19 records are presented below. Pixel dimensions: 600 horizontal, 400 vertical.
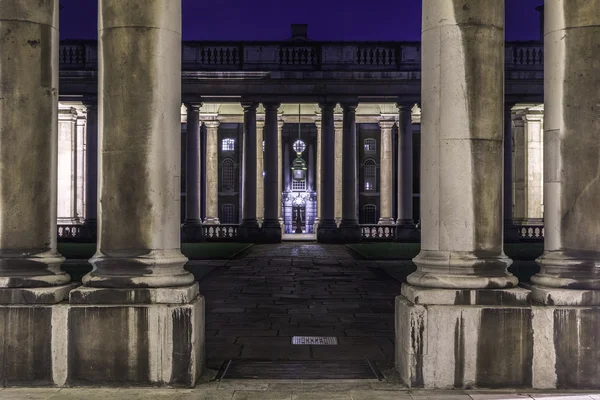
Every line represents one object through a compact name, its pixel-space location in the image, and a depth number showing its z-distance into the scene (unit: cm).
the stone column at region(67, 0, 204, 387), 865
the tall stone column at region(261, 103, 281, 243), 4478
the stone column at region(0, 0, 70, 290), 902
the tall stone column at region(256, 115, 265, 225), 5841
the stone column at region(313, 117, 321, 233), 5582
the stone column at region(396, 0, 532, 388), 865
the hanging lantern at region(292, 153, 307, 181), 5297
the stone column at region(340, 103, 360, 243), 4456
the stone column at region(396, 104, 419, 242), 4491
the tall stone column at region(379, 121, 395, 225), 5525
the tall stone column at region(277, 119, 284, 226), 5985
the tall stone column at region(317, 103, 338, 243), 4459
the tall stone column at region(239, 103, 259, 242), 4516
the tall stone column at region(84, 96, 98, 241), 4331
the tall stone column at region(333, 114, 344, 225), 5616
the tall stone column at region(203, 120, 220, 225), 5772
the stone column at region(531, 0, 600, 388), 870
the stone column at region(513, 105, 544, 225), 5597
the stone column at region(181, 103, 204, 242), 4531
